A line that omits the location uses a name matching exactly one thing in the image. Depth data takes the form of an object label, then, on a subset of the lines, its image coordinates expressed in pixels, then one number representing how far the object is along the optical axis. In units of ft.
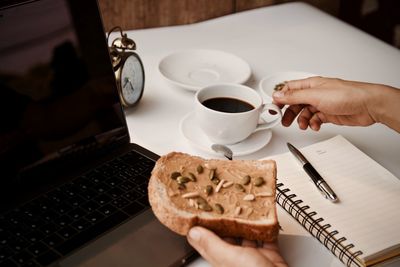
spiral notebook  2.77
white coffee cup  3.46
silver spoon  3.43
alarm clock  3.77
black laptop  2.67
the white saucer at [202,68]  4.41
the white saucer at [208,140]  3.57
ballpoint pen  3.06
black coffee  3.65
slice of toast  2.65
